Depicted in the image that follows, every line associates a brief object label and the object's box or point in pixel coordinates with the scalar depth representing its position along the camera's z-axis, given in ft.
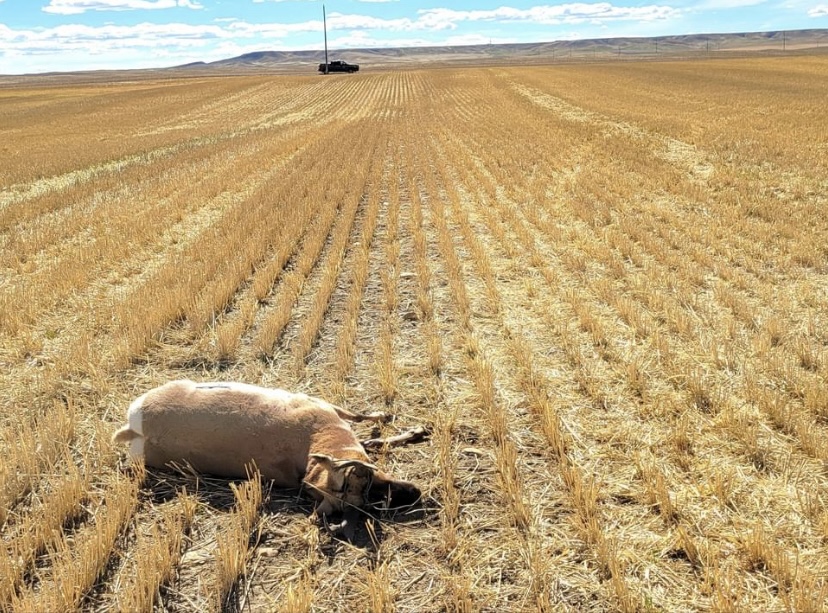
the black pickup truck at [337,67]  247.50
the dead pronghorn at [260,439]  11.24
